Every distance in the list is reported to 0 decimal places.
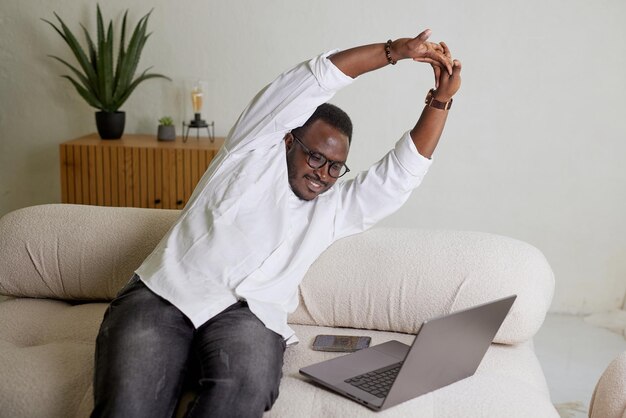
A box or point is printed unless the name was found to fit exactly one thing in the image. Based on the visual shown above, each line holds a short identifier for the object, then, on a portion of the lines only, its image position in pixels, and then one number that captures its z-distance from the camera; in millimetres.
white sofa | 1888
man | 1772
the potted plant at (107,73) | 3754
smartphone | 2123
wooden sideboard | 3670
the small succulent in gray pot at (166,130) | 3824
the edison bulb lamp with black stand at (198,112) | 3873
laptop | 1774
